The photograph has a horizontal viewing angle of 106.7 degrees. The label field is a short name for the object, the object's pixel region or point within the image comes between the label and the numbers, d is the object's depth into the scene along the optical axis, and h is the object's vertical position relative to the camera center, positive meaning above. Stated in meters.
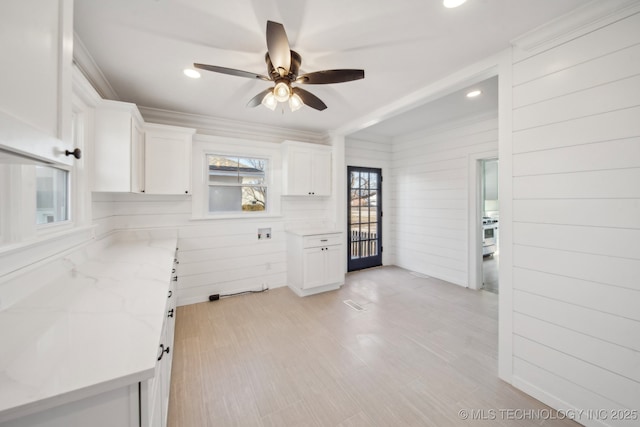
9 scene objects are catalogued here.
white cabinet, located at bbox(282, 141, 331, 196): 3.80 +0.74
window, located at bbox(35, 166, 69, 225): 1.53 +0.14
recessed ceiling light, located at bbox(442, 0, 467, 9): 1.47 +1.32
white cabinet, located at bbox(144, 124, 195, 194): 2.87 +0.68
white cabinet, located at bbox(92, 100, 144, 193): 2.16 +0.62
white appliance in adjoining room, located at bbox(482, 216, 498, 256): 5.69 -0.55
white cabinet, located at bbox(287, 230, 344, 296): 3.57 -0.74
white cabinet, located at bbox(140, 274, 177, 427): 0.75 -0.74
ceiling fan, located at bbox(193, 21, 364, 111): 1.60 +1.07
